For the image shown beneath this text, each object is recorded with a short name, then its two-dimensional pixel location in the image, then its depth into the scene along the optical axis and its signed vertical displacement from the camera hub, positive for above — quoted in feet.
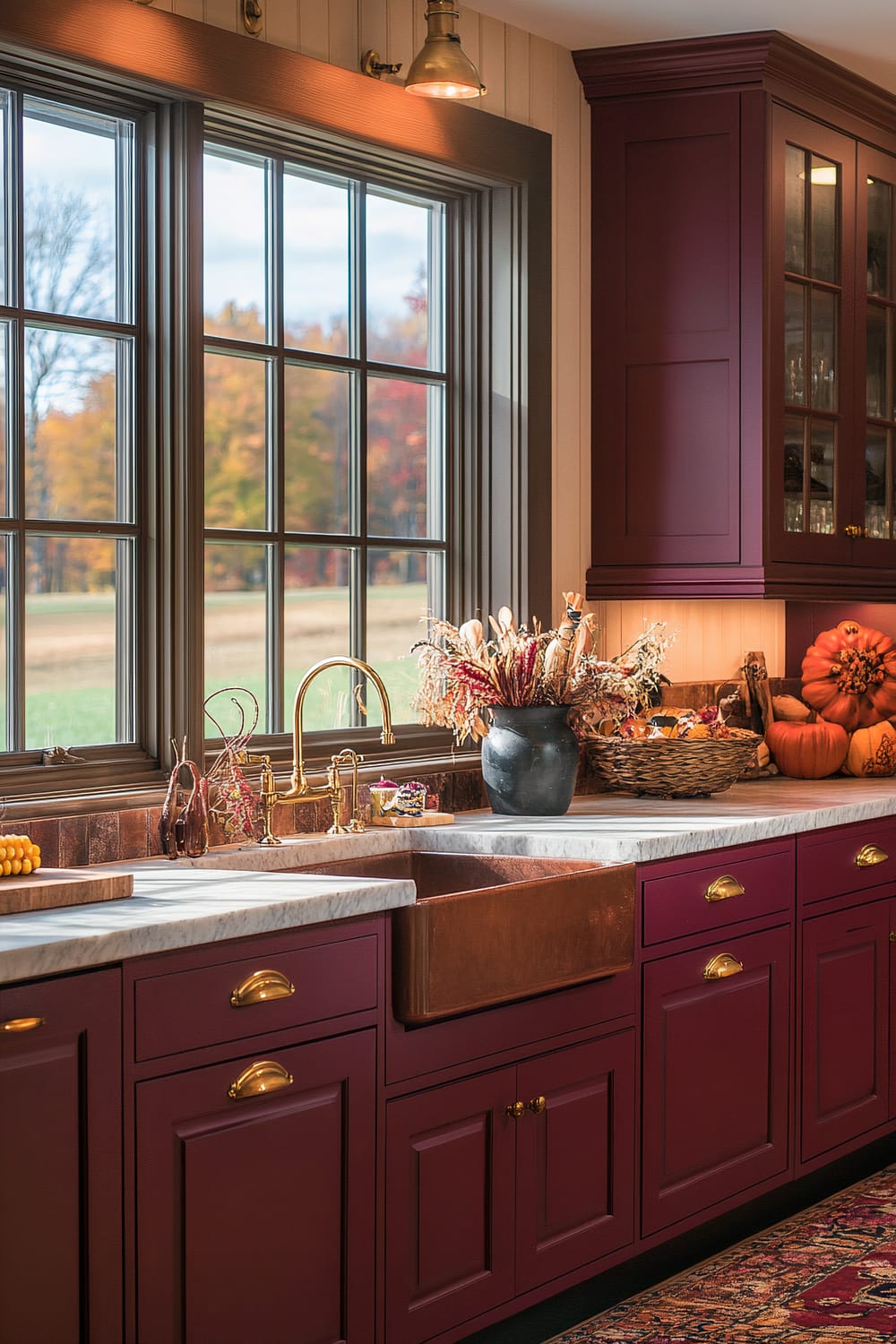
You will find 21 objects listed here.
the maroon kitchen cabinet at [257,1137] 7.23 -2.38
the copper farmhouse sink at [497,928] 8.45 -1.64
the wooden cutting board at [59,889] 7.50 -1.21
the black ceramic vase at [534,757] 11.34 -0.86
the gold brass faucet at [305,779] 9.98 -0.91
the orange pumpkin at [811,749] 14.33 -1.02
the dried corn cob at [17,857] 7.95 -1.10
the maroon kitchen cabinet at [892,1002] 12.89 -2.94
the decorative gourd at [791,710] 15.03 -0.70
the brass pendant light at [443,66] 10.09 +3.57
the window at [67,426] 9.43 +1.27
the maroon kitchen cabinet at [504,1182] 8.53 -3.10
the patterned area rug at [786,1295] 9.86 -4.29
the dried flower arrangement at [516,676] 11.34 -0.29
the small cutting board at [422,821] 10.86 -1.25
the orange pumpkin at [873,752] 14.38 -1.05
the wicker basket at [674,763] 12.31 -0.99
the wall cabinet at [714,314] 12.92 +2.63
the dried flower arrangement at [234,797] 9.89 -1.00
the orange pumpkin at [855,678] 14.80 -0.41
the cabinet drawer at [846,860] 11.82 -1.71
